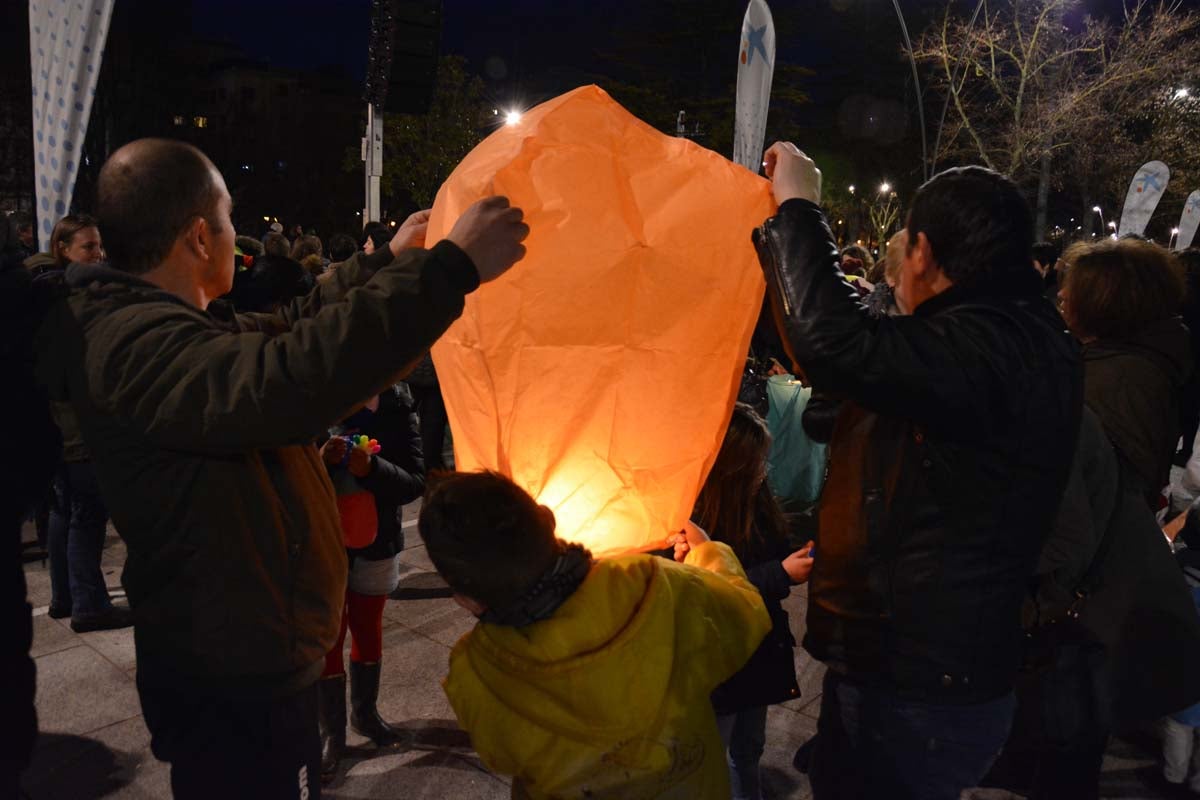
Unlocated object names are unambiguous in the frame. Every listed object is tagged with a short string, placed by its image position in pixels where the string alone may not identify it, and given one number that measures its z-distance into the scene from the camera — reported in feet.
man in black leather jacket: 4.77
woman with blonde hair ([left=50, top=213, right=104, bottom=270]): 14.10
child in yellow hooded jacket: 4.92
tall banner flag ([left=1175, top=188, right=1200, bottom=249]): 42.27
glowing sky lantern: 4.46
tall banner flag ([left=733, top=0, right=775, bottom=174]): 21.33
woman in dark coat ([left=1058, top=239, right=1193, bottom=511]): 8.85
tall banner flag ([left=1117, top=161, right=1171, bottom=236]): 40.81
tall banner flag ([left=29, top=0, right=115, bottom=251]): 12.10
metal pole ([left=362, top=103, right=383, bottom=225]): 35.27
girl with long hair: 7.85
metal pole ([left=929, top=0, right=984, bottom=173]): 55.87
